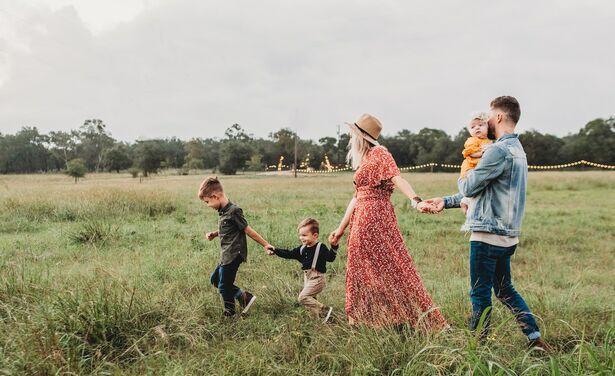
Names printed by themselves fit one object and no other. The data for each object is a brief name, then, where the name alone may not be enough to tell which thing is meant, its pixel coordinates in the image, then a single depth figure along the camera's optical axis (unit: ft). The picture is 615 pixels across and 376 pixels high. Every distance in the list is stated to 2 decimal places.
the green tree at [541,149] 231.50
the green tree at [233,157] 244.83
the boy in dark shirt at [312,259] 14.70
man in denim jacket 11.27
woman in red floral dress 12.79
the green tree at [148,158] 217.15
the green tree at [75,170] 170.81
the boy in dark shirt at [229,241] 15.20
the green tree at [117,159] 268.21
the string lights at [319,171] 224.33
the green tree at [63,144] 305.53
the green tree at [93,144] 312.48
